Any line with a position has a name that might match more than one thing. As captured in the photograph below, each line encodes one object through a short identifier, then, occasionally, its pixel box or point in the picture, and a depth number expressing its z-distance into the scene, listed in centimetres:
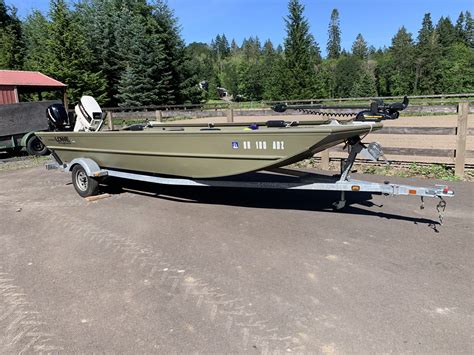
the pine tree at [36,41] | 3034
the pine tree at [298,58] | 3494
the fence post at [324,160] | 789
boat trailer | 418
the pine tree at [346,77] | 6981
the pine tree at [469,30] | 8640
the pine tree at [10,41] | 3488
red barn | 1538
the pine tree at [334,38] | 12664
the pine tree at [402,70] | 6069
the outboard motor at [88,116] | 641
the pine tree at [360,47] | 11511
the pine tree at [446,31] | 8231
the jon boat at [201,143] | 419
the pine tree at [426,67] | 5634
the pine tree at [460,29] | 9330
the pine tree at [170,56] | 3293
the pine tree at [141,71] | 3086
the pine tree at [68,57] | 2873
